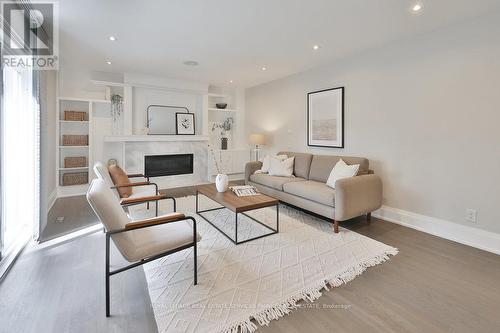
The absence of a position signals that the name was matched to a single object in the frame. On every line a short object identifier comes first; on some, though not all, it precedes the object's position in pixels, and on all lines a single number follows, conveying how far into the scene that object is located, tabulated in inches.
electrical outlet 112.7
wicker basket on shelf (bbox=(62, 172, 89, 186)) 190.2
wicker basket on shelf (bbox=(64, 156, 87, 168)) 190.9
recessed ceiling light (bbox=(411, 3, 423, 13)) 99.3
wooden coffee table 111.5
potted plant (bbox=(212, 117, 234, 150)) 265.3
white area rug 67.2
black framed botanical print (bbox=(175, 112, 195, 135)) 238.2
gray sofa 121.6
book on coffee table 131.7
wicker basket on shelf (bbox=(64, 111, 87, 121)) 188.2
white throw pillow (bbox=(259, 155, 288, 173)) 189.8
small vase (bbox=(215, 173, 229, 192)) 136.8
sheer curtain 99.3
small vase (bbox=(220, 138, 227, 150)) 262.2
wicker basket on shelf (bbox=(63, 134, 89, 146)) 189.2
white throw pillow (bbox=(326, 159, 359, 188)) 136.6
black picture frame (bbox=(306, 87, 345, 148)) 168.4
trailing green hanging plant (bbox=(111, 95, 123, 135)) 211.8
